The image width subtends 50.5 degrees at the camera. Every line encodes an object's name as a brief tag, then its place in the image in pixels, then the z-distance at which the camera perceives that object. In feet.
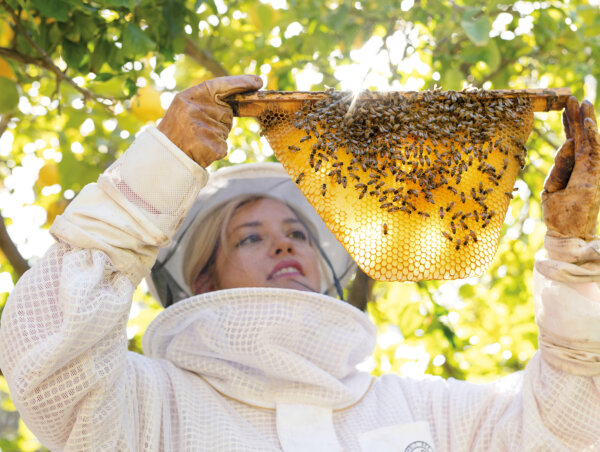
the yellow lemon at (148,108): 10.53
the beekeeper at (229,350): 5.69
